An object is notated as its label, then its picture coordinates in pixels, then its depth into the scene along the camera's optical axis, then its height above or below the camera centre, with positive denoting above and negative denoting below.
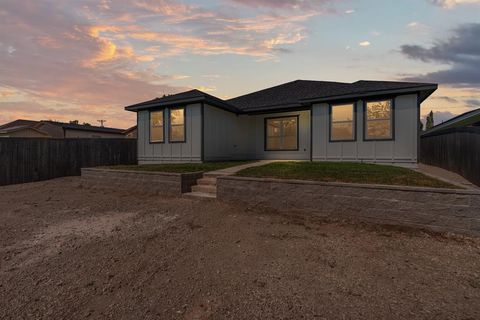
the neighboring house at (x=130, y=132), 31.77 +3.23
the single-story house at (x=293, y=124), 9.26 +1.49
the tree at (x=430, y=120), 57.21 +8.71
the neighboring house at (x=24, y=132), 27.00 +2.77
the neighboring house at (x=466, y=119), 18.48 +3.14
